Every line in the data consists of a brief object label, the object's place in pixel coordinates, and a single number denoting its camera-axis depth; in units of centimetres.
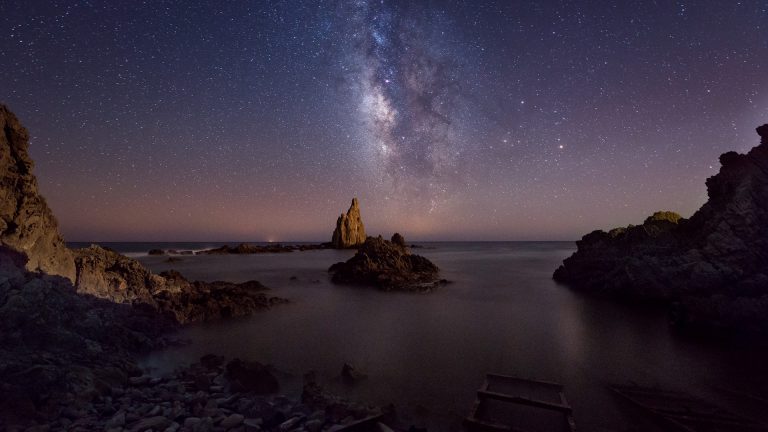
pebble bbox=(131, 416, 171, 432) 711
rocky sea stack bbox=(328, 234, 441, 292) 3341
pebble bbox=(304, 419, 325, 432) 764
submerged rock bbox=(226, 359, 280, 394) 993
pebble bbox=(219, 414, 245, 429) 760
